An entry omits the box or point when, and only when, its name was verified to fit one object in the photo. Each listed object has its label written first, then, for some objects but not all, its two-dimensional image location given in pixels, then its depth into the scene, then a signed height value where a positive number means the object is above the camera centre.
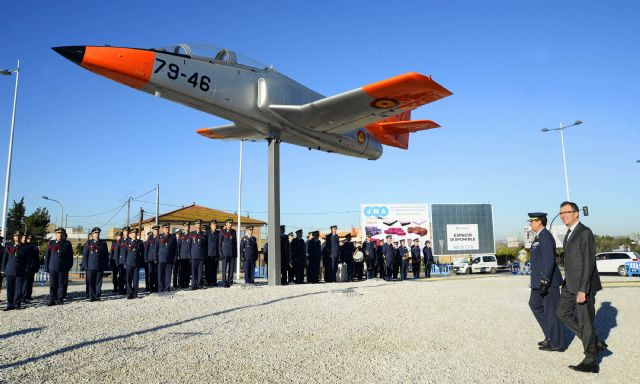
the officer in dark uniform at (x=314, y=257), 13.92 -0.43
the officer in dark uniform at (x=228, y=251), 11.61 -0.14
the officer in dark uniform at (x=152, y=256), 11.25 -0.23
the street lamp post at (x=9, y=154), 17.13 +3.96
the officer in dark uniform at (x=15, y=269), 8.71 -0.40
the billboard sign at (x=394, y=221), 37.28 +1.84
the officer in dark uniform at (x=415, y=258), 20.22 -0.77
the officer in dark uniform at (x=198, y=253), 11.28 -0.18
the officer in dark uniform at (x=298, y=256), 13.58 -0.37
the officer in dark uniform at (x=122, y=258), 10.82 -0.26
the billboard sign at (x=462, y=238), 40.75 +0.30
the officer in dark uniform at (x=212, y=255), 11.79 -0.25
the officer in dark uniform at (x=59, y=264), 9.14 -0.32
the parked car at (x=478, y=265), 28.52 -1.64
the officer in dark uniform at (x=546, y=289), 5.18 -0.63
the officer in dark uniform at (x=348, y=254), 15.45 -0.38
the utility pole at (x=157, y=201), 33.78 +3.68
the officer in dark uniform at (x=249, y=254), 12.84 -0.26
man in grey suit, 4.43 -0.53
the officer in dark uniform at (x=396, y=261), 18.32 -0.81
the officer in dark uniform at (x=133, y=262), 10.17 -0.36
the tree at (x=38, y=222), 42.47 +2.85
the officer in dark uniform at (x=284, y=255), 13.20 -0.32
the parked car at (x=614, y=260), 22.00 -1.17
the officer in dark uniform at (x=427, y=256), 20.44 -0.69
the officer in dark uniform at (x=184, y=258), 11.72 -0.32
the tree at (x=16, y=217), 41.06 +3.30
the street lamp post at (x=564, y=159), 30.33 +5.79
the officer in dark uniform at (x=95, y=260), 9.73 -0.27
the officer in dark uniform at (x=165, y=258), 11.09 -0.29
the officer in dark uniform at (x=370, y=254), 17.61 -0.45
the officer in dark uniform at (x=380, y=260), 18.33 -0.75
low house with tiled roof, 41.88 +3.00
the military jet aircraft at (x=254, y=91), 9.19 +3.67
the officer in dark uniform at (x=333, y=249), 14.46 -0.19
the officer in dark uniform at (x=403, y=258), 18.80 -0.72
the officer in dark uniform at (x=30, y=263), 9.52 -0.31
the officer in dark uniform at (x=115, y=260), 11.35 -0.32
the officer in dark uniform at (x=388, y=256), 17.72 -0.57
